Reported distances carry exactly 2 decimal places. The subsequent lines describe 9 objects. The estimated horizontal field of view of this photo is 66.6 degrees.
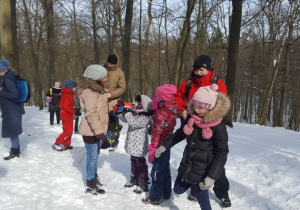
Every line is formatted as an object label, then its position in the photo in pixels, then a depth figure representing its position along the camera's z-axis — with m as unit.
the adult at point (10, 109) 4.38
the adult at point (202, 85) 3.33
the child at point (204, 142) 2.48
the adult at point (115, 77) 4.58
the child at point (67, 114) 5.68
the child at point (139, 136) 3.49
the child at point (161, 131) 3.27
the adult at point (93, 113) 3.42
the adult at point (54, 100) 8.73
